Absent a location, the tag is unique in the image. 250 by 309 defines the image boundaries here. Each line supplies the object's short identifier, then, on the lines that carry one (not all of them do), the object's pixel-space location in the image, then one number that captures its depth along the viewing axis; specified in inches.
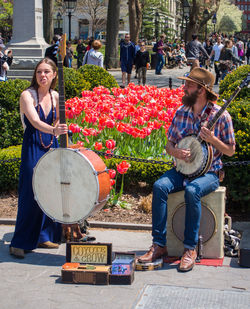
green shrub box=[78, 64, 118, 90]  573.6
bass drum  219.8
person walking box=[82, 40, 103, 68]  686.5
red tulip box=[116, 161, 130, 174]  281.4
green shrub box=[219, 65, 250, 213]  276.7
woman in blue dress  238.1
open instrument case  206.8
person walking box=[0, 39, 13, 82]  579.2
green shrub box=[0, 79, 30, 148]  379.9
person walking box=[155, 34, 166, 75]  1230.9
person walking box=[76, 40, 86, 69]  1226.6
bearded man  221.8
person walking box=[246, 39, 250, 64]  1646.2
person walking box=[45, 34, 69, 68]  540.1
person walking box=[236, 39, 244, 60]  1566.2
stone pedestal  706.8
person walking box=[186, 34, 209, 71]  920.5
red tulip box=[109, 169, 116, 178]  274.2
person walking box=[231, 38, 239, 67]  1314.0
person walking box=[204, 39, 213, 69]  1418.1
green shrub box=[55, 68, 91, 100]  516.1
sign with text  214.1
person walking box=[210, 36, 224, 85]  1064.8
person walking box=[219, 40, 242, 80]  945.5
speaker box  229.1
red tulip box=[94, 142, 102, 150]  287.8
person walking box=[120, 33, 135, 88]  919.0
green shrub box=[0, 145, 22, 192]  322.3
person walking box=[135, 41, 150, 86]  935.0
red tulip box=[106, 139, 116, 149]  290.7
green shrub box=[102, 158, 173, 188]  315.0
